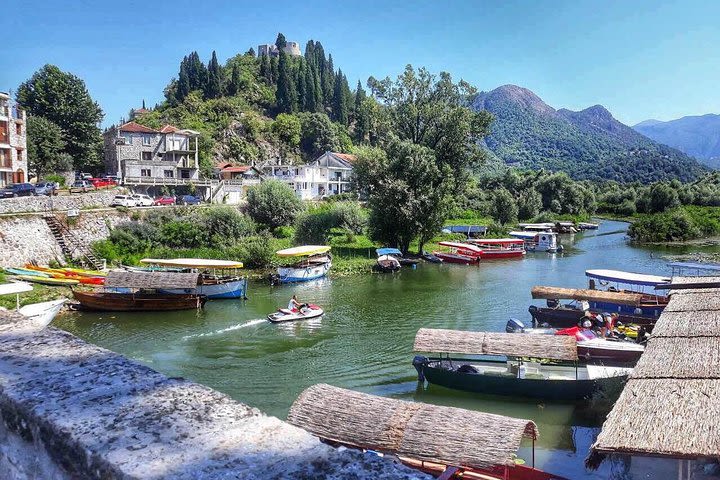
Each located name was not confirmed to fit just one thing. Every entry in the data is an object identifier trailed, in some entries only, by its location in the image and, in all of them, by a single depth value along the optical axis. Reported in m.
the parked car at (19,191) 44.34
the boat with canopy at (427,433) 11.42
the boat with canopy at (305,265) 39.38
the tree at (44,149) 61.78
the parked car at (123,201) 49.25
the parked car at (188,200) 57.20
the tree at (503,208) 77.38
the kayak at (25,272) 33.16
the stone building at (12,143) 52.06
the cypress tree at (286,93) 124.06
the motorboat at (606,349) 19.75
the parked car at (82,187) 50.69
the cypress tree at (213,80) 117.81
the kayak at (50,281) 32.81
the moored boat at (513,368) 18.05
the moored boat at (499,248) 54.31
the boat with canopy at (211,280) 33.72
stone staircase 39.84
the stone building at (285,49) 161.25
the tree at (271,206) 54.00
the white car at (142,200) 51.00
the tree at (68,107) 68.06
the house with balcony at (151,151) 68.00
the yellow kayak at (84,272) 35.12
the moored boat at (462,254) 49.97
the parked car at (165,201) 53.40
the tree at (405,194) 49.53
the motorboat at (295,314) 28.33
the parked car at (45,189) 45.06
